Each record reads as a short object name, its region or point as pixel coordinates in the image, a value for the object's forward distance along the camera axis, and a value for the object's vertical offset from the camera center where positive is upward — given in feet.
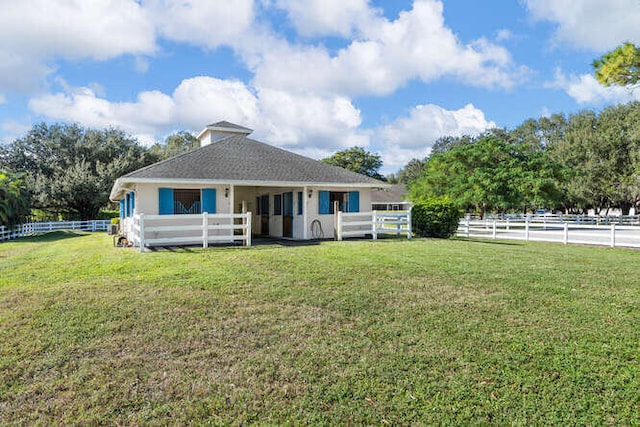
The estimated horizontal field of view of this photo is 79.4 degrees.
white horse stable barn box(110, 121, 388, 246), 42.09 +3.52
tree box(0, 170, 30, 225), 70.29 +3.13
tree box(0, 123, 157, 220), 96.58 +15.42
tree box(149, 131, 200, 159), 171.32 +35.43
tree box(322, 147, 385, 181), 186.80 +27.90
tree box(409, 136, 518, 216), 83.61 +9.05
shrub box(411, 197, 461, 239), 50.49 -0.27
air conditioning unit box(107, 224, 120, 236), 58.65 -1.75
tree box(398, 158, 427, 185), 221.05 +27.26
